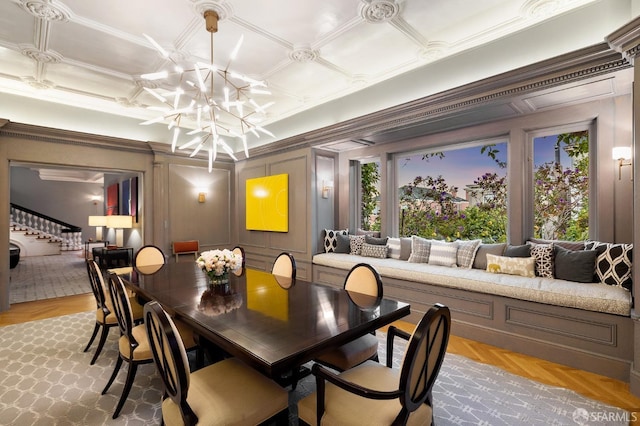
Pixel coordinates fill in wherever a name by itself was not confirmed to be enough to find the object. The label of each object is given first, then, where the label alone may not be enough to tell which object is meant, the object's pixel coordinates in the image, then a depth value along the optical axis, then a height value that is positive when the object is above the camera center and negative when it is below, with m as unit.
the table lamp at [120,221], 5.89 -0.15
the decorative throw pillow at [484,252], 3.64 -0.48
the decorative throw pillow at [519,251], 3.36 -0.43
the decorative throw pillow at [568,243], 3.15 -0.34
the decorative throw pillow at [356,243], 4.96 -0.50
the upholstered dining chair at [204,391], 1.30 -0.87
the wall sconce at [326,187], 5.20 +0.42
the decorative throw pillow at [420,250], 4.20 -0.53
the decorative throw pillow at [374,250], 4.61 -0.58
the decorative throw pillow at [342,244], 5.06 -0.52
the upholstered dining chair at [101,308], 2.69 -0.87
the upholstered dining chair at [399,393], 1.24 -0.80
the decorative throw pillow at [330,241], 5.13 -0.48
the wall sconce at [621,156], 2.87 +0.52
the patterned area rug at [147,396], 2.01 -1.33
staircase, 9.89 -0.68
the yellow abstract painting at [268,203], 5.40 +0.17
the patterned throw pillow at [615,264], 2.70 -0.48
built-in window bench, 2.46 -0.94
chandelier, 2.61 +1.70
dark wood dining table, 1.41 -0.61
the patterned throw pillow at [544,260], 3.12 -0.49
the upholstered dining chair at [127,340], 2.08 -0.90
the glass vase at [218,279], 2.53 -0.54
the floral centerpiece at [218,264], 2.45 -0.41
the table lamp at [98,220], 6.83 -0.16
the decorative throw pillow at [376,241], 4.79 -0.45
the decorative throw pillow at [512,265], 3.19 -0.57
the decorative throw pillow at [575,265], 2.86 -0.51
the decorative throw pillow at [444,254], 3.89 -0.54
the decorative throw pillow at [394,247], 4.59 -0.53
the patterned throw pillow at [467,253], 3.78 -0.51
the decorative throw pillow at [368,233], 5.16 -0.35
